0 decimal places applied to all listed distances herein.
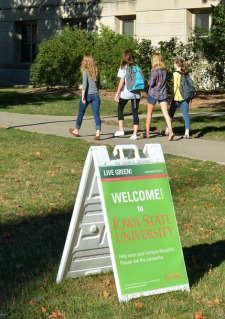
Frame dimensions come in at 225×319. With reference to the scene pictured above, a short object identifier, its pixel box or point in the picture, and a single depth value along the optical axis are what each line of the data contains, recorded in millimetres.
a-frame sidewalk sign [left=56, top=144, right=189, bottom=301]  4426
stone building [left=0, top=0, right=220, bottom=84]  28188
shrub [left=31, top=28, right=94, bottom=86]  25406
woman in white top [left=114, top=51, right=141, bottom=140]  12719
